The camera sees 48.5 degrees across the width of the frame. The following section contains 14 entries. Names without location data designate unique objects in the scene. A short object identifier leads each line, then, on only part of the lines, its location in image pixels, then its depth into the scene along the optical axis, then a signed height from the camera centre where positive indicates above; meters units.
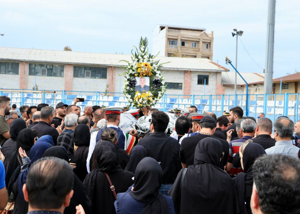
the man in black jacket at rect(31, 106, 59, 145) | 5.89 -0.55
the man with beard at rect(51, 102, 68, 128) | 7.93 -0.46
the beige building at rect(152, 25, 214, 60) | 57.78 +10.05
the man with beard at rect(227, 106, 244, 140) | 7.50 -0.28
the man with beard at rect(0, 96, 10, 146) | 6.18 -0.68
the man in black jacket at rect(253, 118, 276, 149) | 4.74 -0.47
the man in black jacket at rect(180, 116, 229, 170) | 4.47 -0.57
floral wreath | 9.95 +0.59
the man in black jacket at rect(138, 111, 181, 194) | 4.59 -0.73
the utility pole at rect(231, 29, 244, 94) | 27.86 +5.71
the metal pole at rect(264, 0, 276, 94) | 13.62 +2.23
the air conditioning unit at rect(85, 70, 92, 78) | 34.62 +2.34
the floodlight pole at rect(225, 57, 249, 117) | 16.48 +2.01
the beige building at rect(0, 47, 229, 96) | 33.16 +2.49
